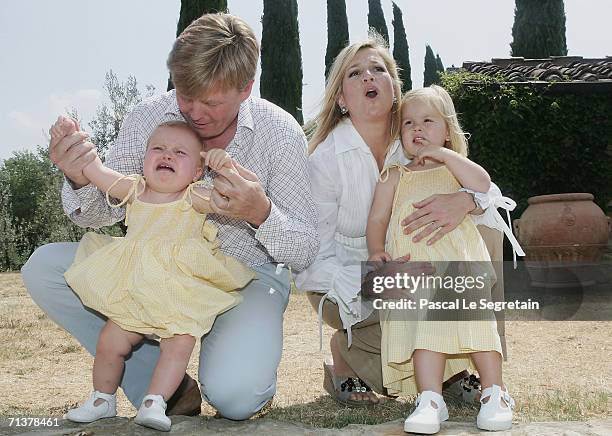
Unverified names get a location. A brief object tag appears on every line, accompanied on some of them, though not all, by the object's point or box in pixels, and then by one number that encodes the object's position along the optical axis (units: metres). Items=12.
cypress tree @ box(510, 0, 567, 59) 13.55
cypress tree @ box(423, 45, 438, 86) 25.33
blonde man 2.58
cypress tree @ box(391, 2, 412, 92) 22.67
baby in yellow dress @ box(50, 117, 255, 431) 2.48
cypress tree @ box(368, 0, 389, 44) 22.47
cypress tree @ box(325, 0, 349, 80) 18.72
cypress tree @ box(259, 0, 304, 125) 14.04
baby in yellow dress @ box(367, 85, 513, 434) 2.48
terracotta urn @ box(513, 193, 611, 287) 7.18
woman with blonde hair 3.08
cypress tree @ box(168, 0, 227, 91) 10.59
